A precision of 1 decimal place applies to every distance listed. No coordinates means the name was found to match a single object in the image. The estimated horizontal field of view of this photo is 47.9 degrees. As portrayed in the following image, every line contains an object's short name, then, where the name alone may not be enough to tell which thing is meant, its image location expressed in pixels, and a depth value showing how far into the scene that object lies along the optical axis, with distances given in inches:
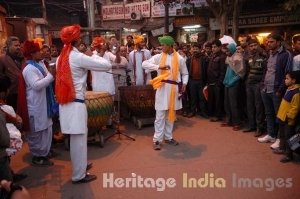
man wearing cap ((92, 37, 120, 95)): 291.4
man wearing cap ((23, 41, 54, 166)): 202.7
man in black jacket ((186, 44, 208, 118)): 335.0
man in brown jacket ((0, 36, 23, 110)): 234.5
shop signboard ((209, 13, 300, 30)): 556.4
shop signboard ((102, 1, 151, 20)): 787.4
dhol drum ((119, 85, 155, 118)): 292.2
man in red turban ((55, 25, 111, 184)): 177.5
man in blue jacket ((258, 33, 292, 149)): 227.9
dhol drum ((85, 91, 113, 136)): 245.9
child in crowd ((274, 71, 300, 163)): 204.2
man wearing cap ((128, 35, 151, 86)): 327.9
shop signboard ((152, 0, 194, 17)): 681.0
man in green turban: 241.4
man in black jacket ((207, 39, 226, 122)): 309.7
